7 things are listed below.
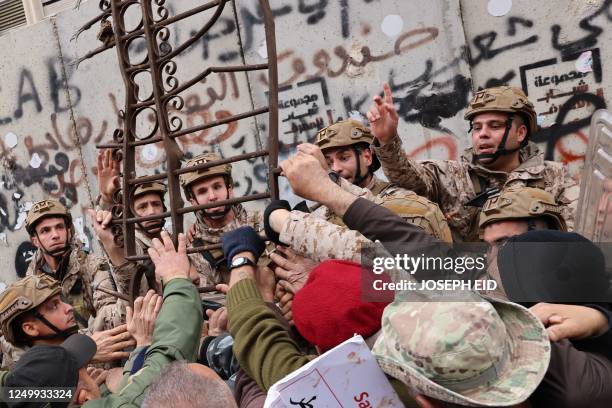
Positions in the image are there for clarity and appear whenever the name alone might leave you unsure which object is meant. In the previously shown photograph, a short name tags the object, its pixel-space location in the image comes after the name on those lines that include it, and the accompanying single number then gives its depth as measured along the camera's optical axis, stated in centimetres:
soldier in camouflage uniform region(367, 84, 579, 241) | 441
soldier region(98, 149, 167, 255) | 425
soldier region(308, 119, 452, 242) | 469
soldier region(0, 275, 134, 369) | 408
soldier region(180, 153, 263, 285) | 493
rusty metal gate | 373
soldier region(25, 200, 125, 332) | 565
